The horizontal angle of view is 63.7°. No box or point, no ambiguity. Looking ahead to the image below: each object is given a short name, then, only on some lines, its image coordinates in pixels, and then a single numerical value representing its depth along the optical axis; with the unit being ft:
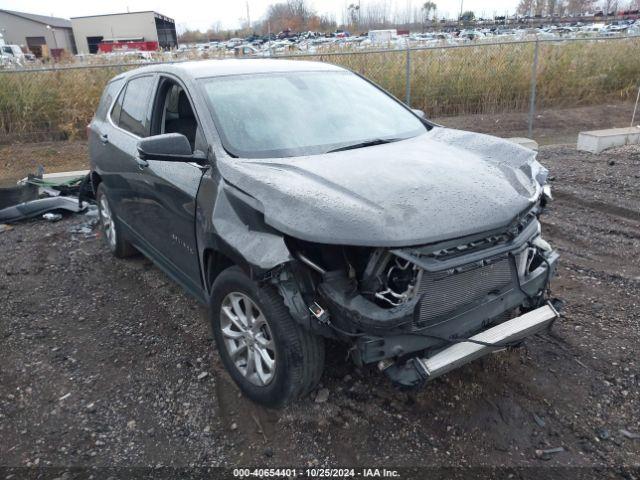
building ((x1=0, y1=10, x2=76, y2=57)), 183.30
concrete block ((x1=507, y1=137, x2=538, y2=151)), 30.63
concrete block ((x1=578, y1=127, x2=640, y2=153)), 28.22
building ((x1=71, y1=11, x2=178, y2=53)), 183.73
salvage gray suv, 7.93
